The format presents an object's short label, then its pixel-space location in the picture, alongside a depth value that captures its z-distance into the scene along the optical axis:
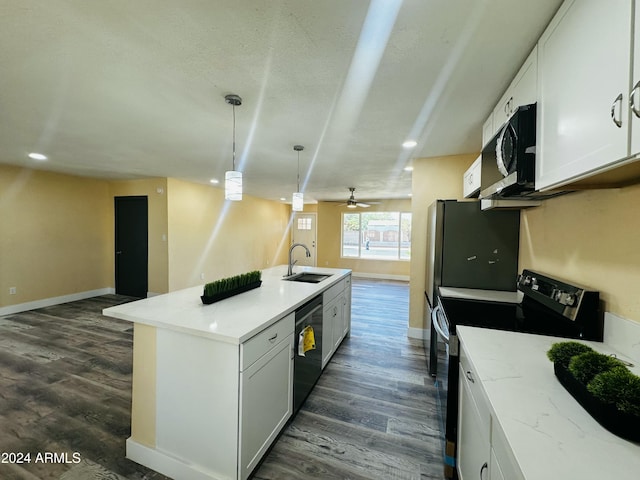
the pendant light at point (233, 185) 2.20
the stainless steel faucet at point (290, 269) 3.02
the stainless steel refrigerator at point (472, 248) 2.41
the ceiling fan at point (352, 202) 5.96
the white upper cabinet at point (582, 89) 0.80
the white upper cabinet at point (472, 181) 2.33
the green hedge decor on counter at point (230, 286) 1.83
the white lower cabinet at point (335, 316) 2.59
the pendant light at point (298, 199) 3.13
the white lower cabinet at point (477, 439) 0.80
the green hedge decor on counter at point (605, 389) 0.71
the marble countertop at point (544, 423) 0.63
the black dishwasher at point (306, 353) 1.95
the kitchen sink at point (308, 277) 2.89
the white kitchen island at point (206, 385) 1.38
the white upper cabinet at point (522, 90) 1.34
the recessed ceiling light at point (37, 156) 3.51
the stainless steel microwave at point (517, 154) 1.28
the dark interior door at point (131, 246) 5.36
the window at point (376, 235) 7.81
